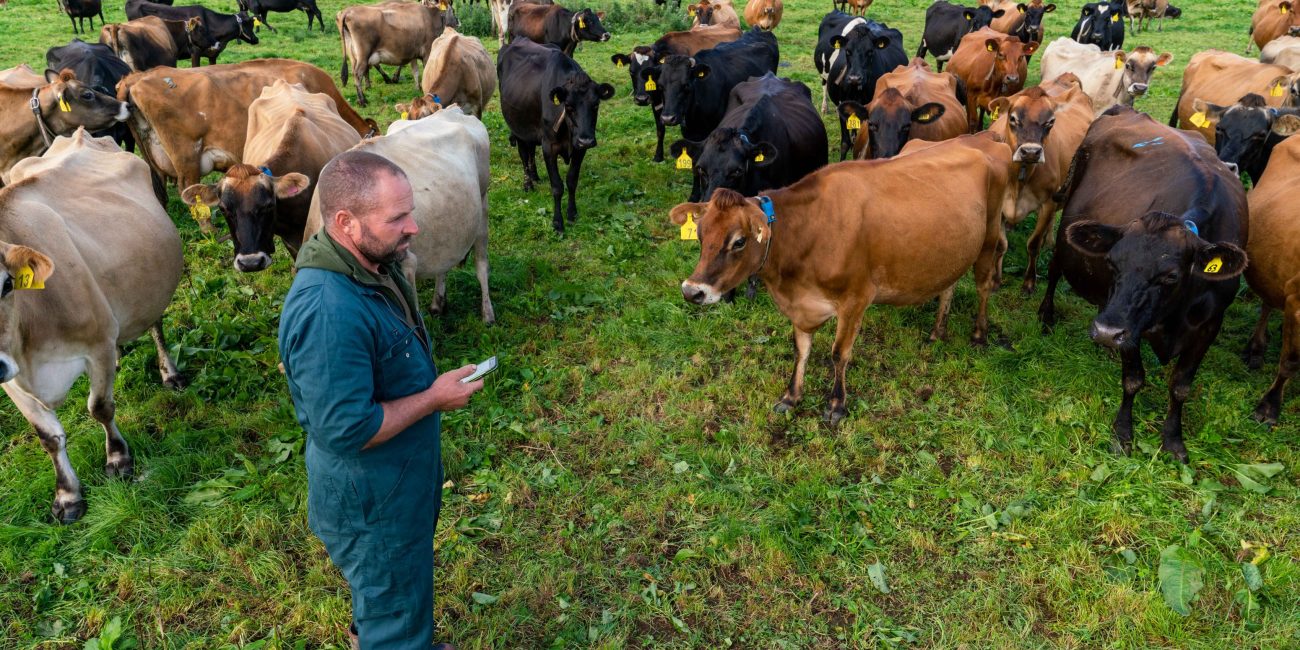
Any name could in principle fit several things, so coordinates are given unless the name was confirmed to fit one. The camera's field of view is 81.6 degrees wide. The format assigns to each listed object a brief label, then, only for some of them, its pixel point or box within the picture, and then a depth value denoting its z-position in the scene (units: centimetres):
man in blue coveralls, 258
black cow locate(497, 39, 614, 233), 902
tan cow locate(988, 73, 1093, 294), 748
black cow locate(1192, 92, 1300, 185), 751
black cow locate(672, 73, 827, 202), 711
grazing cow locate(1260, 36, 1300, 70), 1199
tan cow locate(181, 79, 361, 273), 570
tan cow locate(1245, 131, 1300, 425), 532
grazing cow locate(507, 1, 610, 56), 1672
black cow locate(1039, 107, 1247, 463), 458
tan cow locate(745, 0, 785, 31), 1920
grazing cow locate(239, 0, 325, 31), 2189
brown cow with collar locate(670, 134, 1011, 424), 509
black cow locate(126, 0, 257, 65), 1681
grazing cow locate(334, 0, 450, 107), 1455
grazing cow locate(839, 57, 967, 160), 807
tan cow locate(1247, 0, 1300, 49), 1623
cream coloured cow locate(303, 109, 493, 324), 607
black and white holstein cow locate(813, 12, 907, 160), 1170
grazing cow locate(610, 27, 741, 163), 1116
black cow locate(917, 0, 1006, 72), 1638
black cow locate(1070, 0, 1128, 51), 1756
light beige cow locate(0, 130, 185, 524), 421
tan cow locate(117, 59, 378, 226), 855
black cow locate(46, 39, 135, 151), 1082
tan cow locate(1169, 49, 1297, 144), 942
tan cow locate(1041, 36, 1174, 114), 1119
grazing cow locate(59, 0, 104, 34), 1984
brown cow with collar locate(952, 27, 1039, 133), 1204
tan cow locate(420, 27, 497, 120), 1136
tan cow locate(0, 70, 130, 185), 809
